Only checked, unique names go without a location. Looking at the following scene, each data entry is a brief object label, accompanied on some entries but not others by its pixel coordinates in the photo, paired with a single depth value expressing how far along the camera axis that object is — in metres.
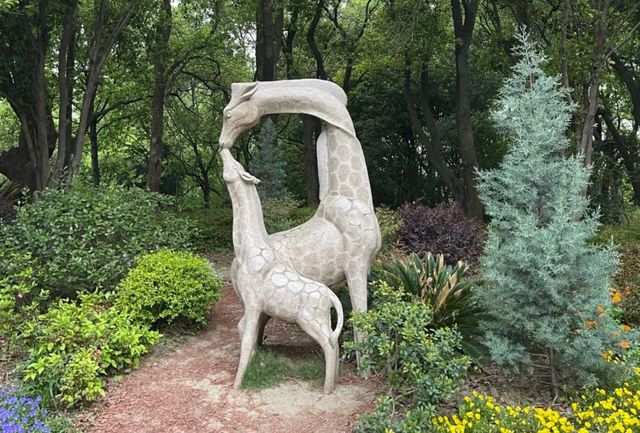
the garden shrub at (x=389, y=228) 9.46
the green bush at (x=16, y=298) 5.13
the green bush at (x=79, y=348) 4.32
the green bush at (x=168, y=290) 5.48
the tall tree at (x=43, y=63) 9.81
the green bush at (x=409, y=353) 3.77
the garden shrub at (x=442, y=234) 9.01
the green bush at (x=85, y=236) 6.18
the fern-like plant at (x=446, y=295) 5.02
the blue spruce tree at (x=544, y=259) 4.16
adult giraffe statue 4.89
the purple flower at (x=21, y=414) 3.75
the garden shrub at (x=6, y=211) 9.66
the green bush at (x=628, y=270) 6.26
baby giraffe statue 4.47
